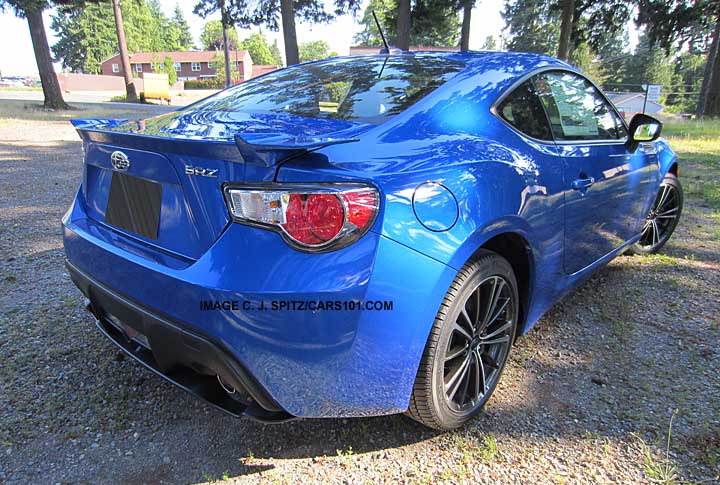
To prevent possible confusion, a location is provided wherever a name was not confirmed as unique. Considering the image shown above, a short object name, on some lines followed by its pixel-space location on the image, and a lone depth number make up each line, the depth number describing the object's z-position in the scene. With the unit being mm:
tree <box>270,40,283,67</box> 121519
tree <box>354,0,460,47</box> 18859
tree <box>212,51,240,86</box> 56925
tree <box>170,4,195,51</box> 106856
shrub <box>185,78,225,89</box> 55094
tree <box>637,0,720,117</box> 17812
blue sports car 1413
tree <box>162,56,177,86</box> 58219
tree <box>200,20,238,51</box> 91438
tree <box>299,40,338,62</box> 106312
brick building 73125
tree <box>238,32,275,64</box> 96625
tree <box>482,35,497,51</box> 106688
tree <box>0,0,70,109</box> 16297
